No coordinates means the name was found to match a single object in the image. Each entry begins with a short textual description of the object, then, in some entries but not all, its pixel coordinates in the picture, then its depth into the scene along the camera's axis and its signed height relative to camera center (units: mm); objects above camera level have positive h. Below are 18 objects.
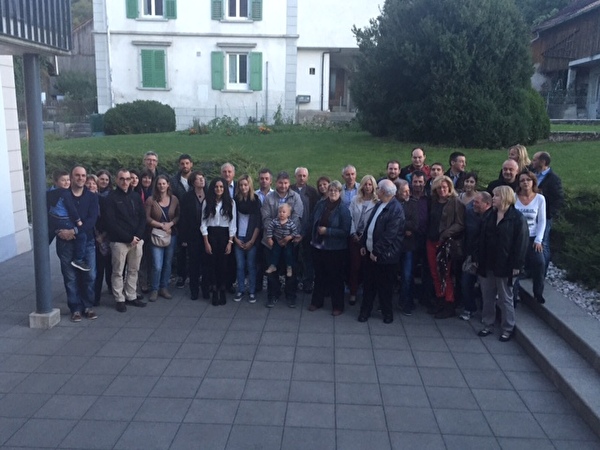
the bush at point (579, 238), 7824 -1618
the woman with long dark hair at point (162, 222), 8023 -1399
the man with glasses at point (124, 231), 7539 -1435
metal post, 6766 -512
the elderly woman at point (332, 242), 7535 -1554
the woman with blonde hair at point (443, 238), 7293 -1437
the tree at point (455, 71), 14852 +1323
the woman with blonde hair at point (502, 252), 6605 -1458
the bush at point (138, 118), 24703 +47
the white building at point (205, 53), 27281 +3107
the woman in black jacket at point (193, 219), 8086 -1359
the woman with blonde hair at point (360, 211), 7668 -1176
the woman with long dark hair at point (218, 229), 7914 -1463
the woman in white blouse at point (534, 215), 7031 -1096
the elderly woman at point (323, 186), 8181 -900
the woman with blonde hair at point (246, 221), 8016 -1367
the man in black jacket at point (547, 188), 7523 -823
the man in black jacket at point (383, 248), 7184 -1556
